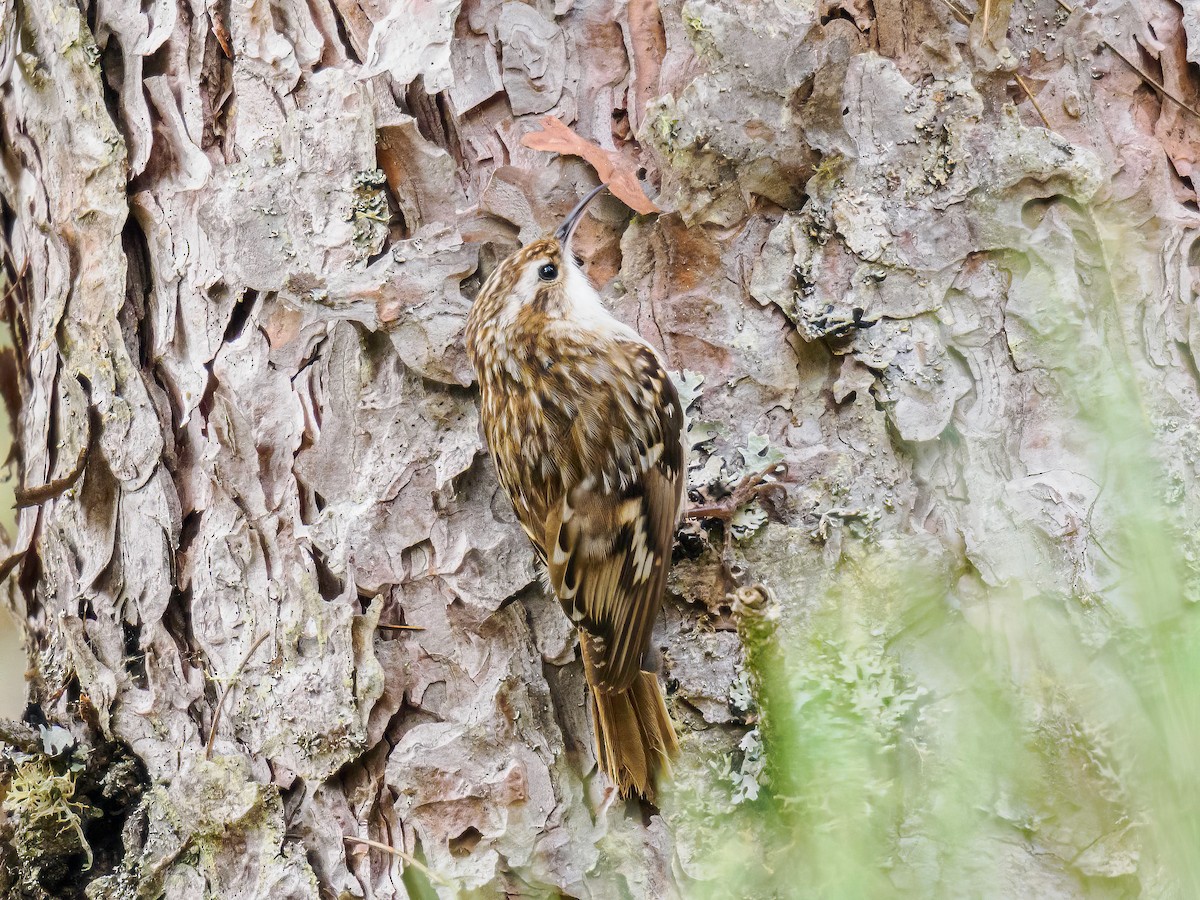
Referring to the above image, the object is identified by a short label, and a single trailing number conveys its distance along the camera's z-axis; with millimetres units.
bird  4674
